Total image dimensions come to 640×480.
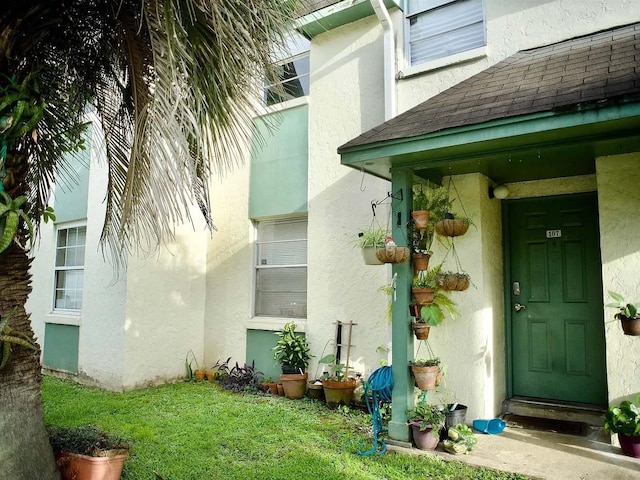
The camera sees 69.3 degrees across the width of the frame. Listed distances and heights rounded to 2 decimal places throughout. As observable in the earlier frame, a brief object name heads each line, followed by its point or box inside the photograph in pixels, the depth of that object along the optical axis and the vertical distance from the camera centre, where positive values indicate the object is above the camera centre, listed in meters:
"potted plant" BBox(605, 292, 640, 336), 4.20 -0.20
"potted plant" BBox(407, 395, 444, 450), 4.52 -1.29
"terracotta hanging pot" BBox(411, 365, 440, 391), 4.59 -0.82
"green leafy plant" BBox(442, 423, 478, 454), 4.43 -1.42
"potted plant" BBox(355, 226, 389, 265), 5.05 +0.55
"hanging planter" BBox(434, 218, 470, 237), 5.21 +0.76
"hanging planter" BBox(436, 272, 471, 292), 5.19 +0.14
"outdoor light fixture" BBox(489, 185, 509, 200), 5.72 +1.27
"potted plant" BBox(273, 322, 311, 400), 6.79 -1.02
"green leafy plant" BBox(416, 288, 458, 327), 4.81 -0.22
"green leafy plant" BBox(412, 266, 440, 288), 4.95 +0.16
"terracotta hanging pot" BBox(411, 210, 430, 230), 4.80 +0.78
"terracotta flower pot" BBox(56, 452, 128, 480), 3.66 -1.41
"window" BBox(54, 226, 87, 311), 8.81 +0.42
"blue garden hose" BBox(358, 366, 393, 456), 4.66 -1.02
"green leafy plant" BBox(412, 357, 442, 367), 4.70 -0.71
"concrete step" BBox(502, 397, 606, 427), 5.10 -1.32
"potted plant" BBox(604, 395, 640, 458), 4.20 -1.19
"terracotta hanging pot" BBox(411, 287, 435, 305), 4.77 -0.02
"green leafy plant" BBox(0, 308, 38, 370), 3.39 -0.38
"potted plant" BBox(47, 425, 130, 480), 3.67 -1.34
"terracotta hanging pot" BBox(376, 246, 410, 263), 4.65 +0.39
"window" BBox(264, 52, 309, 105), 7.88 +3.68
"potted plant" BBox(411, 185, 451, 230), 5.49 +1.11
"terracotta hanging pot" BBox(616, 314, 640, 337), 4.19 -0.27
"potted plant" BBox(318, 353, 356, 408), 6.23 -1.28
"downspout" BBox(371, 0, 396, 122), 6.32 +3.24
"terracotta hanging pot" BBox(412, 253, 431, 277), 4.82 +0.34
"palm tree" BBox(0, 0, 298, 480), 3.24 +1.49
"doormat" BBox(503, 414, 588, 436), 4.97 -1.44
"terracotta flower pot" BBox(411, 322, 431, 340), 4.75 -0.37
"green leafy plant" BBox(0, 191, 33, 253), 3.30 +0.51
